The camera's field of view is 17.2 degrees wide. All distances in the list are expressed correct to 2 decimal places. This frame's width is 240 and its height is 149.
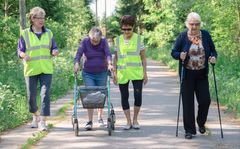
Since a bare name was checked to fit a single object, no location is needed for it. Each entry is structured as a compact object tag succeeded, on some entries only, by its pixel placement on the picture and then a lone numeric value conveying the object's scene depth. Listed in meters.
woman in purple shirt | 13.50
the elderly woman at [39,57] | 13.41
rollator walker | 12.70
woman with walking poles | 12.17
